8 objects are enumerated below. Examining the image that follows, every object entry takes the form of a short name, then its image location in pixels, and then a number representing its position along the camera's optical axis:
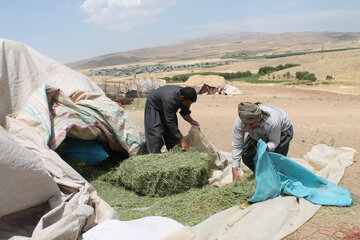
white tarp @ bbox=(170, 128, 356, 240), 2.95
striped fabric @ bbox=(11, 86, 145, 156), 4.50
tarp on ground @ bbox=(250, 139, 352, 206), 3.55
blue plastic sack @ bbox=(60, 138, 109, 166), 5.08
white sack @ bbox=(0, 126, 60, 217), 2.83
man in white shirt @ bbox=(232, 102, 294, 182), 3.59
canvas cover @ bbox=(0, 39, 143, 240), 2.88
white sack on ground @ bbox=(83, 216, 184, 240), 2.73
